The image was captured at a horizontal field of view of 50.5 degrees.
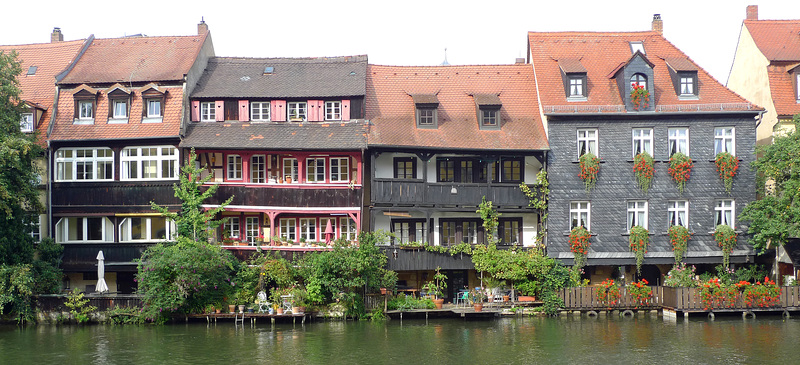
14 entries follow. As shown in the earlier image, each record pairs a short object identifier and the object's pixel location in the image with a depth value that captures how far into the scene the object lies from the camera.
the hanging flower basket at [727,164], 38.75
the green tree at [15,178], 34.12
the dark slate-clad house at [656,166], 38.94
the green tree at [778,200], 35.91
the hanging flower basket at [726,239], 38.31
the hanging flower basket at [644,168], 38.84
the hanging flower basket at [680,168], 38.75
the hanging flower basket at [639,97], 39.06
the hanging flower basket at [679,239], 38.34
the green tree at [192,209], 37.38
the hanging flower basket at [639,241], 38.47
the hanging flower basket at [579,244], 38.41
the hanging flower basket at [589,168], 38.78
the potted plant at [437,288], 37.50
